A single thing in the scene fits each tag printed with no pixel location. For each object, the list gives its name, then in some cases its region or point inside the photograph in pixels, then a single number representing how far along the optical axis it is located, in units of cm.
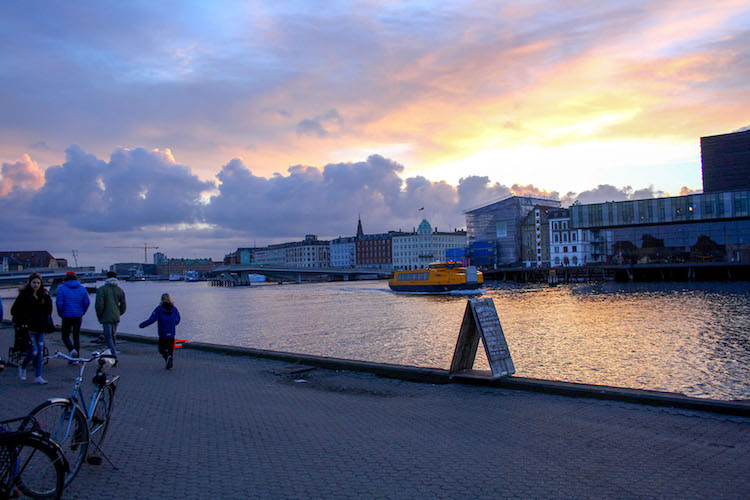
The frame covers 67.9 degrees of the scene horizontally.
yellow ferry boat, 7219
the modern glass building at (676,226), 8831
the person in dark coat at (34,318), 1082
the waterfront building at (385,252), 19548
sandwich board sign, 1016
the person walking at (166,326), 1299
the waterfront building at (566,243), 12006
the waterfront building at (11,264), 16725
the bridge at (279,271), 13350
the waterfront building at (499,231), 14075
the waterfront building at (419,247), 18750
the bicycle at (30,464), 443
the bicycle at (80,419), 512
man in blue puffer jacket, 1284
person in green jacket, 1327
